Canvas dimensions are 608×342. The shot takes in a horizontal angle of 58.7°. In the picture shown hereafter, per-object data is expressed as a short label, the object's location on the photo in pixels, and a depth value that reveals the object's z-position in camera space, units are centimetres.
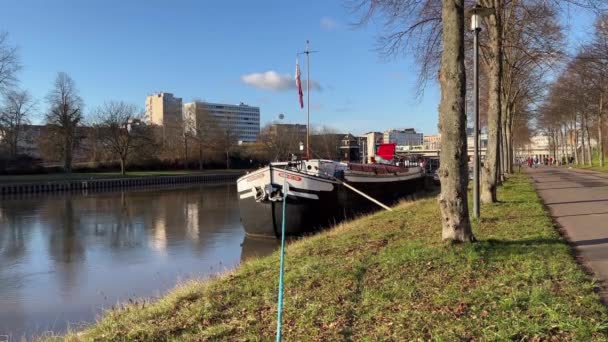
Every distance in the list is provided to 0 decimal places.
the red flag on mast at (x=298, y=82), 2617
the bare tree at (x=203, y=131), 8725
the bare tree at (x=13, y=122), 5688
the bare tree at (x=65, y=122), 6381
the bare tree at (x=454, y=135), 858
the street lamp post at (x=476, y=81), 1216
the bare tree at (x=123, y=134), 7206
